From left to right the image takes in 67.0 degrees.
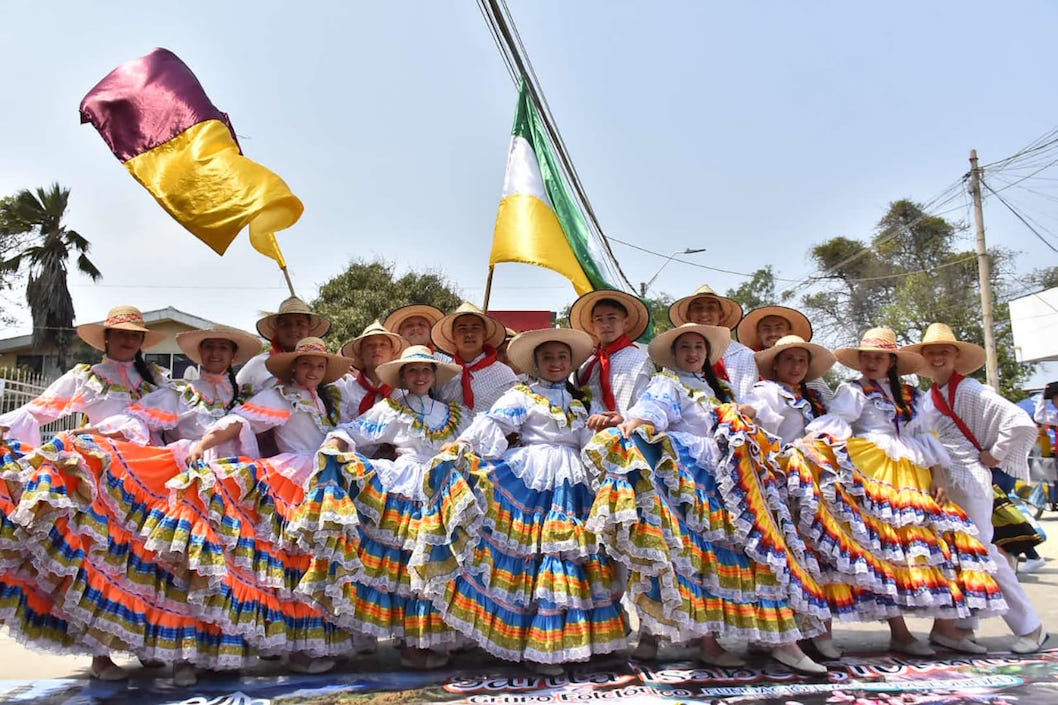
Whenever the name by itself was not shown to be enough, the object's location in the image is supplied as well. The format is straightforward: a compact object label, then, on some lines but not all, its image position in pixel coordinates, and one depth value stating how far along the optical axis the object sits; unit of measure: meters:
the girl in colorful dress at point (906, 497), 4.24
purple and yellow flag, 5.57
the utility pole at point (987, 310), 16.05
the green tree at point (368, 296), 19.58
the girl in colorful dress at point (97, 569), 3.72
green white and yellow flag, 5.91
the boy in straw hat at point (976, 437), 4.45
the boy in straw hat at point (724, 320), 4.79
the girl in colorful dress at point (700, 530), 3.82
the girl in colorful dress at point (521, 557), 3.86
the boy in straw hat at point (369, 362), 5.12
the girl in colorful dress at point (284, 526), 3.98
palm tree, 20.62
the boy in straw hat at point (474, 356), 4.96
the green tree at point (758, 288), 34.40
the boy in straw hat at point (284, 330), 5.03
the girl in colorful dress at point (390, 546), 4.05
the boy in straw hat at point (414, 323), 5.77
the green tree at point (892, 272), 26.95
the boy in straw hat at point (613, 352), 4.59
